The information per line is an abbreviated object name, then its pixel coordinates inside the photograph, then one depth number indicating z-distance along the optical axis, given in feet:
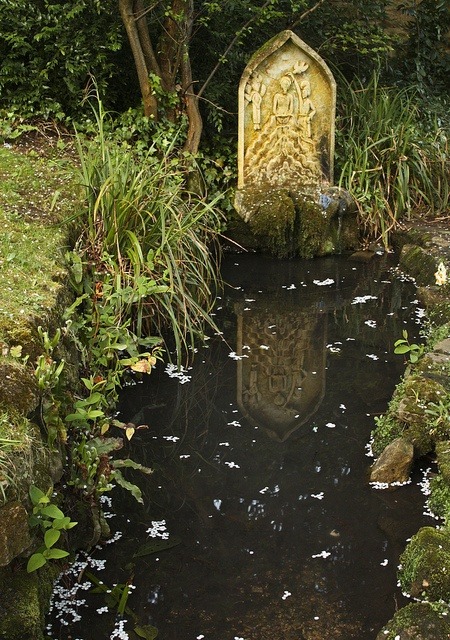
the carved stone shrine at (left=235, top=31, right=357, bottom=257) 24.54
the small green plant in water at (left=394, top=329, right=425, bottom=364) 15.12
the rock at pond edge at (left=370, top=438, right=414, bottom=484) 13.43
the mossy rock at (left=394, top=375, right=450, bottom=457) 13.74
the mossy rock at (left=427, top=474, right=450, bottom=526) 12.52
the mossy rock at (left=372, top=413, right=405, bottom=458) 14.14
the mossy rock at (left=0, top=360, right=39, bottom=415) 10.19
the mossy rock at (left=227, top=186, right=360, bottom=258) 24.48
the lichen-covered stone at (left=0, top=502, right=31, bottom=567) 8.88
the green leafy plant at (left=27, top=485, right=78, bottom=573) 9.64
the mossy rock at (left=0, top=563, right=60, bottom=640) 9.33
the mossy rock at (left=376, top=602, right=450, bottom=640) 9.62
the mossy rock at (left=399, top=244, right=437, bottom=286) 22.47
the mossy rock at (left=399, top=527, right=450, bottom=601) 10.63
